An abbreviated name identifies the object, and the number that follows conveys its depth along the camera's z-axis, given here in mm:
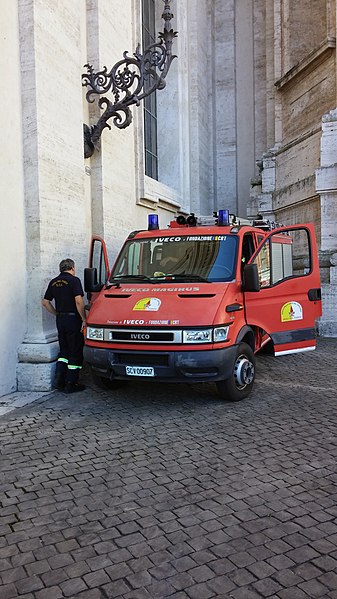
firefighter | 6738
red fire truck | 5688
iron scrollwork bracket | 8562
